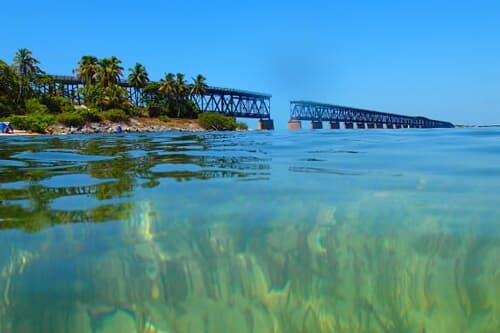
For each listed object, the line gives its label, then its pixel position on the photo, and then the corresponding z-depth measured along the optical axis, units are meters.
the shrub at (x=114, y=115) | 59.71
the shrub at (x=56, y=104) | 61.84
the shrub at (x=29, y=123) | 46.00
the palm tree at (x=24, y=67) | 61.19
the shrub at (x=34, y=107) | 56.62
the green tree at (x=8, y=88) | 55.78
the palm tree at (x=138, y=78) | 75.56
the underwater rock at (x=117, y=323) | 1.89
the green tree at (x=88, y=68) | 68.25
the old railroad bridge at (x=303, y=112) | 78.94
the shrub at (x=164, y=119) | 69.78
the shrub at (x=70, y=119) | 53.00
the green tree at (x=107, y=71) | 67.06
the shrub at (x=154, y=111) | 74.07
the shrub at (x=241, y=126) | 84.75
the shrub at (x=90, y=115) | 56.53
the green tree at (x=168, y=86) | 77.06
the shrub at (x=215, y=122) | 74.69
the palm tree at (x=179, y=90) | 78.31
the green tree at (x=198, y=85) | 84.31
